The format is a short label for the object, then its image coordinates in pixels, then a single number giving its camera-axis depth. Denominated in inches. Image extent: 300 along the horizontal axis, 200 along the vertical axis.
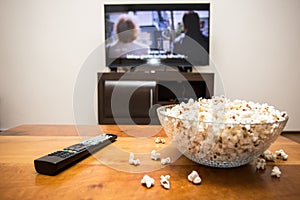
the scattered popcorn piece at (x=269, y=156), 25.4
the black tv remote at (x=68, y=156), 21.5
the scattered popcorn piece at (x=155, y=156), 25.3
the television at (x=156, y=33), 104.6
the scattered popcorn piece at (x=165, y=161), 24.1
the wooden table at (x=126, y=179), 18.3
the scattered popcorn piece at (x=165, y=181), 19.3
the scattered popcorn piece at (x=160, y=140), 31.8
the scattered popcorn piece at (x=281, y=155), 25.9
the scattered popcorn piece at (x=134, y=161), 23.7
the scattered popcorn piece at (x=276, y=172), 21.4
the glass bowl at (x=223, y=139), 20.4
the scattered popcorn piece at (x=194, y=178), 20.0
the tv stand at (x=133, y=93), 99.5
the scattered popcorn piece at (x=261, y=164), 23.2
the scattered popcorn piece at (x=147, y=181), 19.4
